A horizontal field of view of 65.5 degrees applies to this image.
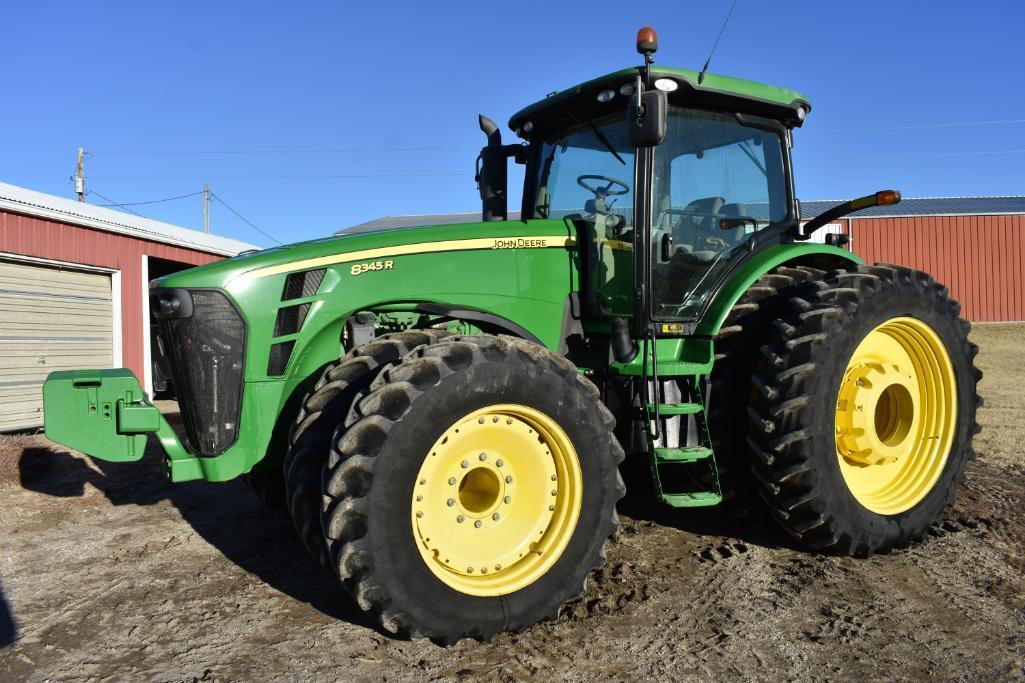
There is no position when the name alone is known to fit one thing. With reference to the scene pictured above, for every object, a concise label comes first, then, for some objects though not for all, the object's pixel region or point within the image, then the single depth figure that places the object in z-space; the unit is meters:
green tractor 3.17
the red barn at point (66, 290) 9.86
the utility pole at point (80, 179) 33.66
